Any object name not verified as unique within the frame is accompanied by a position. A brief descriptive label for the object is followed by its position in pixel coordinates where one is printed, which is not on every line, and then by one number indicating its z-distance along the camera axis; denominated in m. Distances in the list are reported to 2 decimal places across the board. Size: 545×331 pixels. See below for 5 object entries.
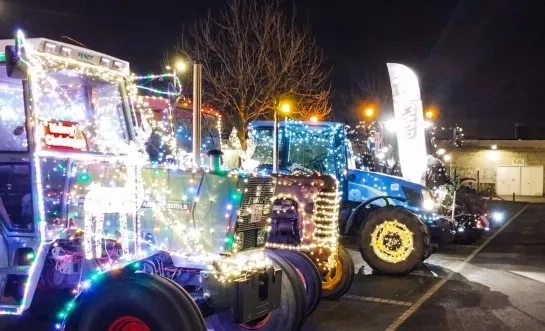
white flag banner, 15.14
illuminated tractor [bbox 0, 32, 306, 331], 6.04
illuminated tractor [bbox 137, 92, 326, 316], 6.27
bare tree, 22.22
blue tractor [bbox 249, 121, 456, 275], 11.87
